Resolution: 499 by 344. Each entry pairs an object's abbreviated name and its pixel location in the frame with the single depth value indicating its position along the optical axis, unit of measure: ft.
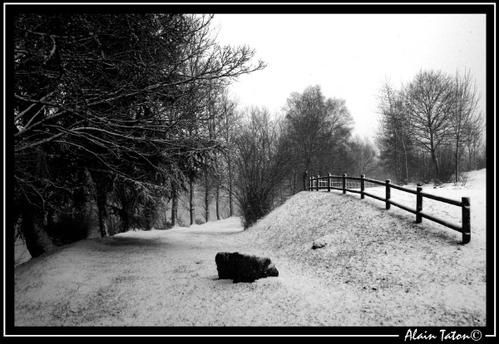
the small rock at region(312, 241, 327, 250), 28.53
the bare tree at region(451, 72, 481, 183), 62.34
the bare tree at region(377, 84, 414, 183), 78.18
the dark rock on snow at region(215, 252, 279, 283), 20.34
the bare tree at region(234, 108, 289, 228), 58.18
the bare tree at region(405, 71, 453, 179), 70.85
